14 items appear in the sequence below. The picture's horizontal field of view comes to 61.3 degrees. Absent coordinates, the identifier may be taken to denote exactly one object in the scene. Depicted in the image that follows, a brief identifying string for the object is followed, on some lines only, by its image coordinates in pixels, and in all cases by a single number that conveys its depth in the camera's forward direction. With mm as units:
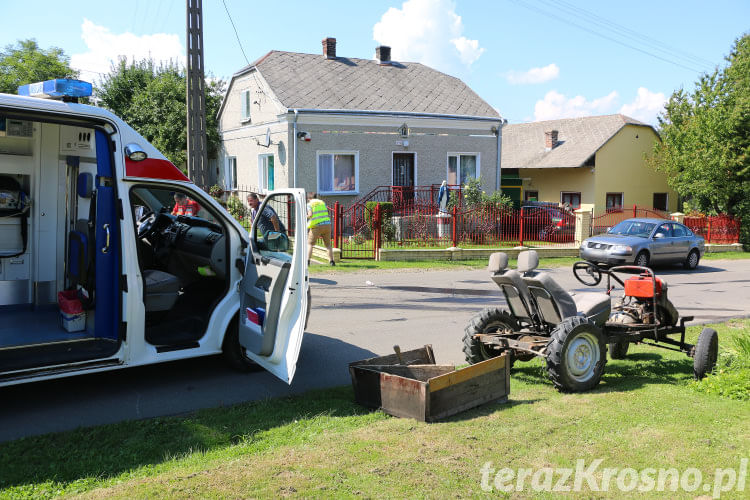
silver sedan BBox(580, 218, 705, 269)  16750
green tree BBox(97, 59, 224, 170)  28750
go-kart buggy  5805
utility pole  15664
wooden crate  5031
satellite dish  22388
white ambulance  5453
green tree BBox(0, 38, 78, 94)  37312
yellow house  31891
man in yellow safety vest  15000
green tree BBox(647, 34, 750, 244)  25189
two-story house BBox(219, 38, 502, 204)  21719
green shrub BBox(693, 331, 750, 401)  5691
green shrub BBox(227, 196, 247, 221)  23891
